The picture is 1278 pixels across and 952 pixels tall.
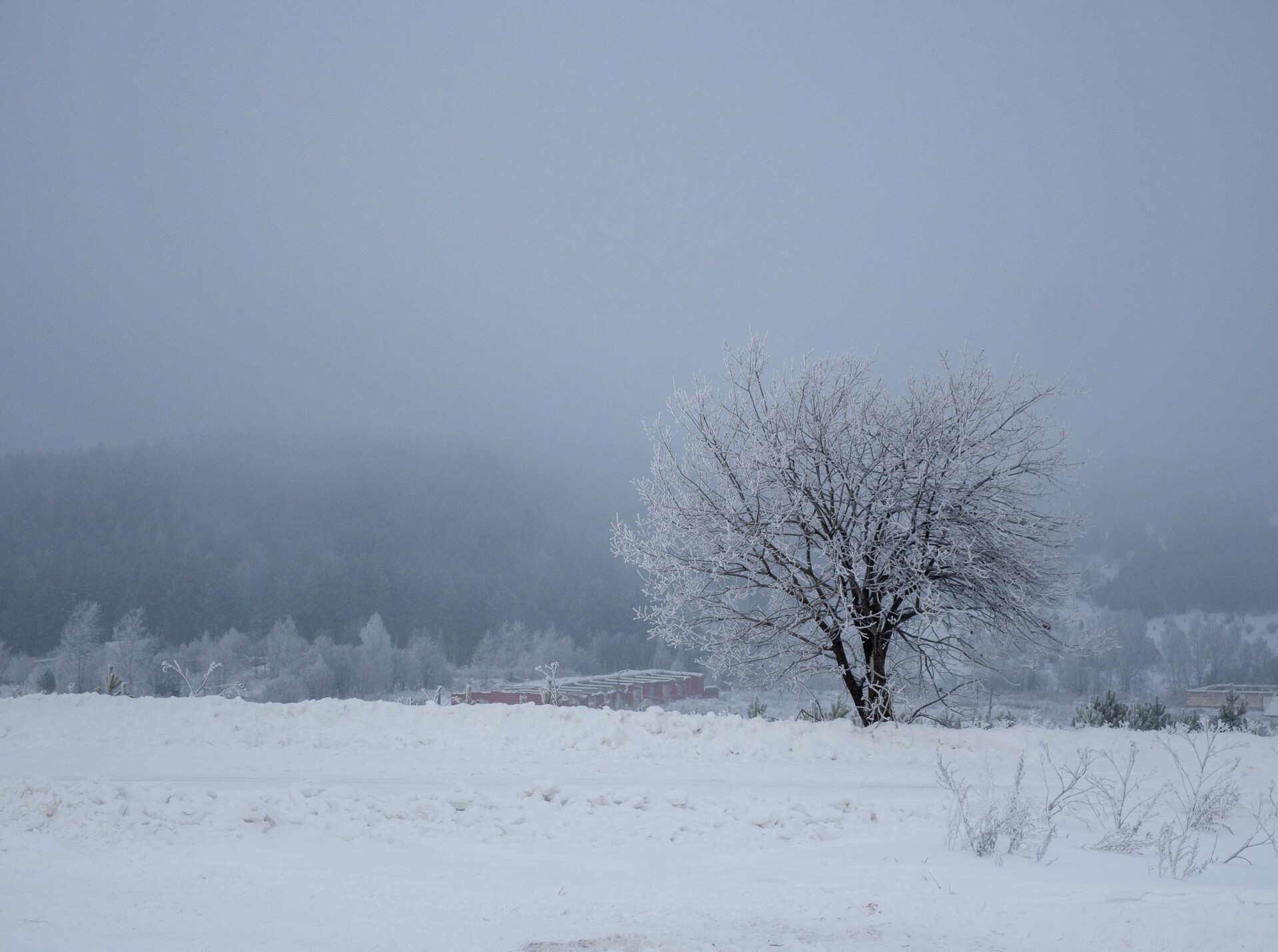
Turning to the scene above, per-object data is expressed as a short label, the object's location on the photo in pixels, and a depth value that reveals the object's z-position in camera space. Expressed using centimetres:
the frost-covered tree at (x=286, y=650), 9256
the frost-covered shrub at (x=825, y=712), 1656
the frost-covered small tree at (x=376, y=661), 9531
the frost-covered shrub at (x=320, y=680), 8612
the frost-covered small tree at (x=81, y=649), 7844
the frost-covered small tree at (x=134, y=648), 7688
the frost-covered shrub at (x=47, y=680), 7299
